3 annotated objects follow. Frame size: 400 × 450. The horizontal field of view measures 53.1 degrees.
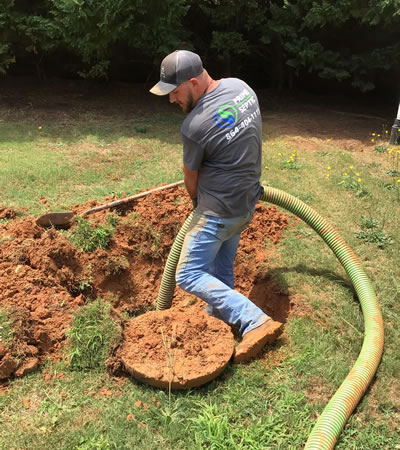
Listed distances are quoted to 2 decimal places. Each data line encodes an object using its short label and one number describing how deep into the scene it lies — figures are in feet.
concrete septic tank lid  9.69
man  9.68
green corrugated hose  8.53
